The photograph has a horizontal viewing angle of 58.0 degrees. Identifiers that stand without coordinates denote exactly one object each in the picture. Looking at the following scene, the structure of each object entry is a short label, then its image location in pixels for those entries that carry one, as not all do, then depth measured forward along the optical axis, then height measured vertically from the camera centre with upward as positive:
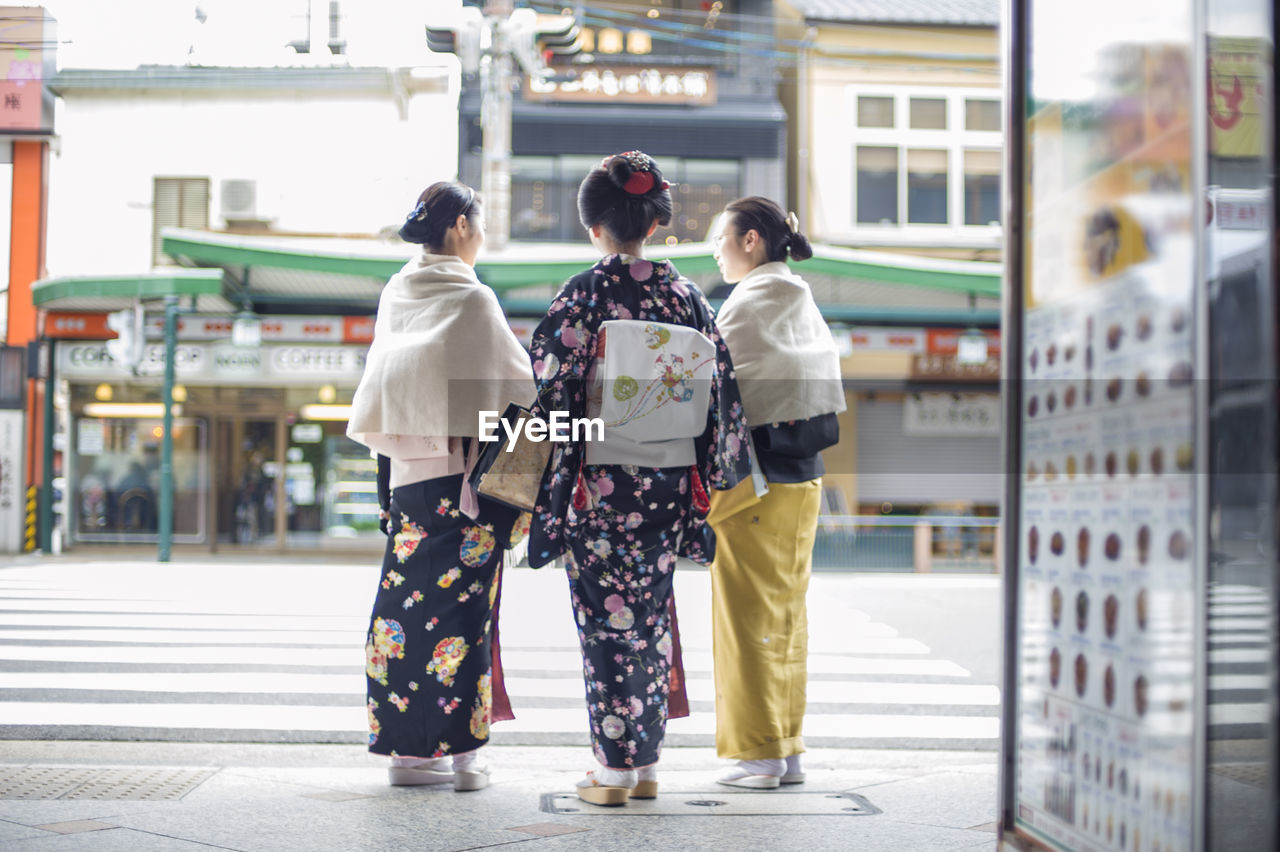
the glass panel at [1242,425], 1.48 +0.04
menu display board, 1.69 +0.03
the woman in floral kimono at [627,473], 3.26 -0.06
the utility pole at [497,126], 14.06 +4.00
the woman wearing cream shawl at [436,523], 3.37 -0.22
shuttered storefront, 17.77 -0.18
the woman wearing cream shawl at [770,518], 3.49 -0.20
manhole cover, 3.12 -0.98
